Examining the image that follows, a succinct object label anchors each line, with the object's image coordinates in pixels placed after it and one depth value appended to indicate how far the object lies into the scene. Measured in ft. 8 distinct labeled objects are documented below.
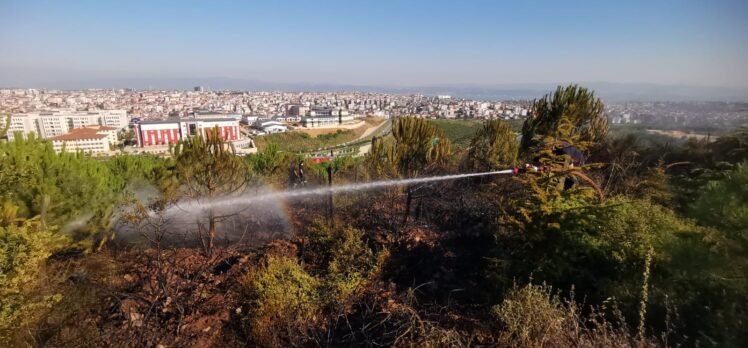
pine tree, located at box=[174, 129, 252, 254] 29.91
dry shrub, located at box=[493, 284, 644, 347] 11.71
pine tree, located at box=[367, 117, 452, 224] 38.52
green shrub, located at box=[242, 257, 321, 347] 18.29
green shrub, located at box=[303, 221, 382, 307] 21.20
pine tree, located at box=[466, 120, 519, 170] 41.14
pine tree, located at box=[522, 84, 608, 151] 40.60
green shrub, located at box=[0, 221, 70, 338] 14.93
